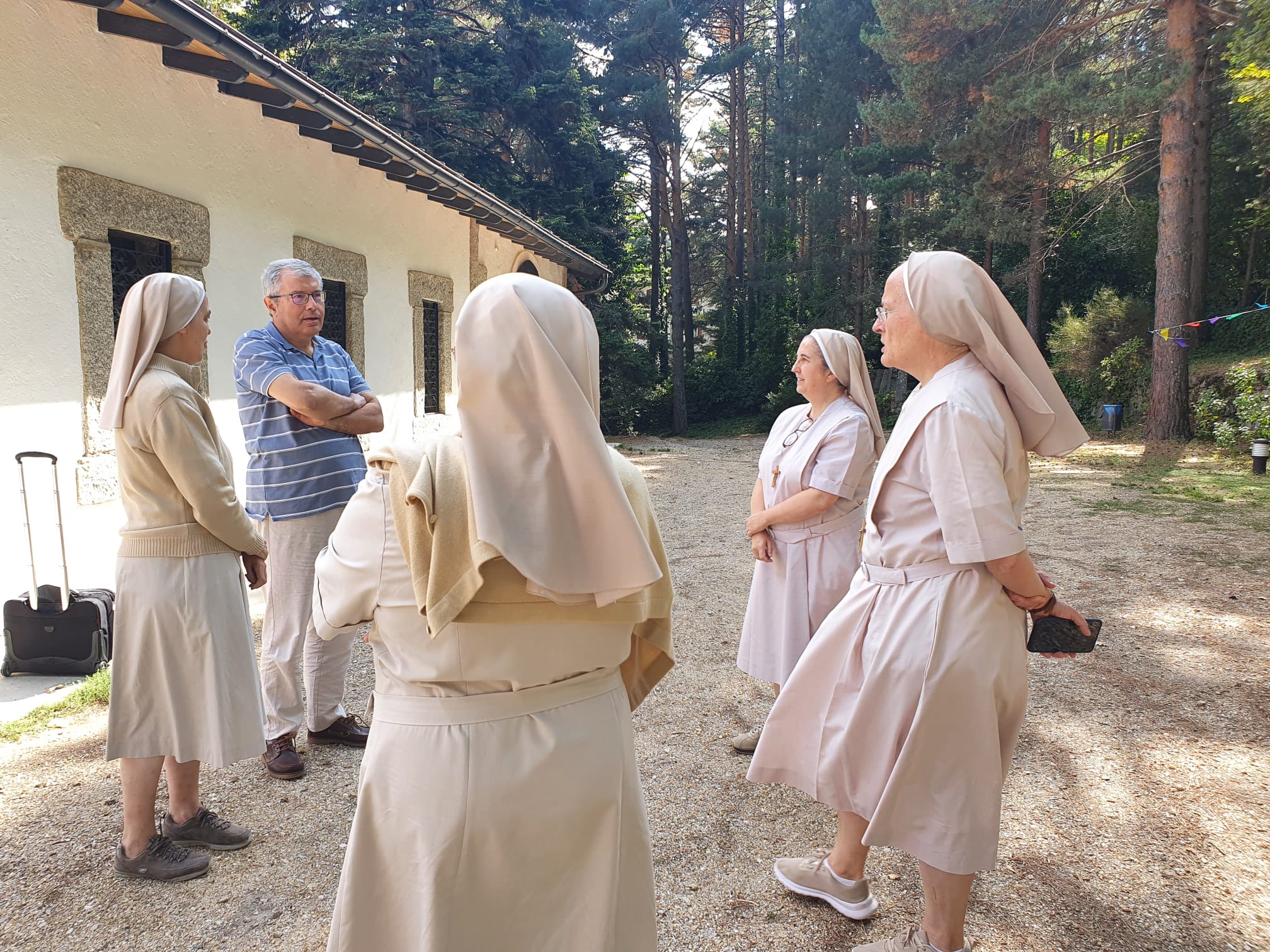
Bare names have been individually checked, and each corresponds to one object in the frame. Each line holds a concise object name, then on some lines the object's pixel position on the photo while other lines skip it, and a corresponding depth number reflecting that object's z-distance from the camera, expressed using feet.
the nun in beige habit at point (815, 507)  10.26
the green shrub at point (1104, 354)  57.36
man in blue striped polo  11.06
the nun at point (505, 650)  4.33
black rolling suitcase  13.80
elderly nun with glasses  6.62
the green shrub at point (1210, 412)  46.52
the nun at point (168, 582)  8.27
